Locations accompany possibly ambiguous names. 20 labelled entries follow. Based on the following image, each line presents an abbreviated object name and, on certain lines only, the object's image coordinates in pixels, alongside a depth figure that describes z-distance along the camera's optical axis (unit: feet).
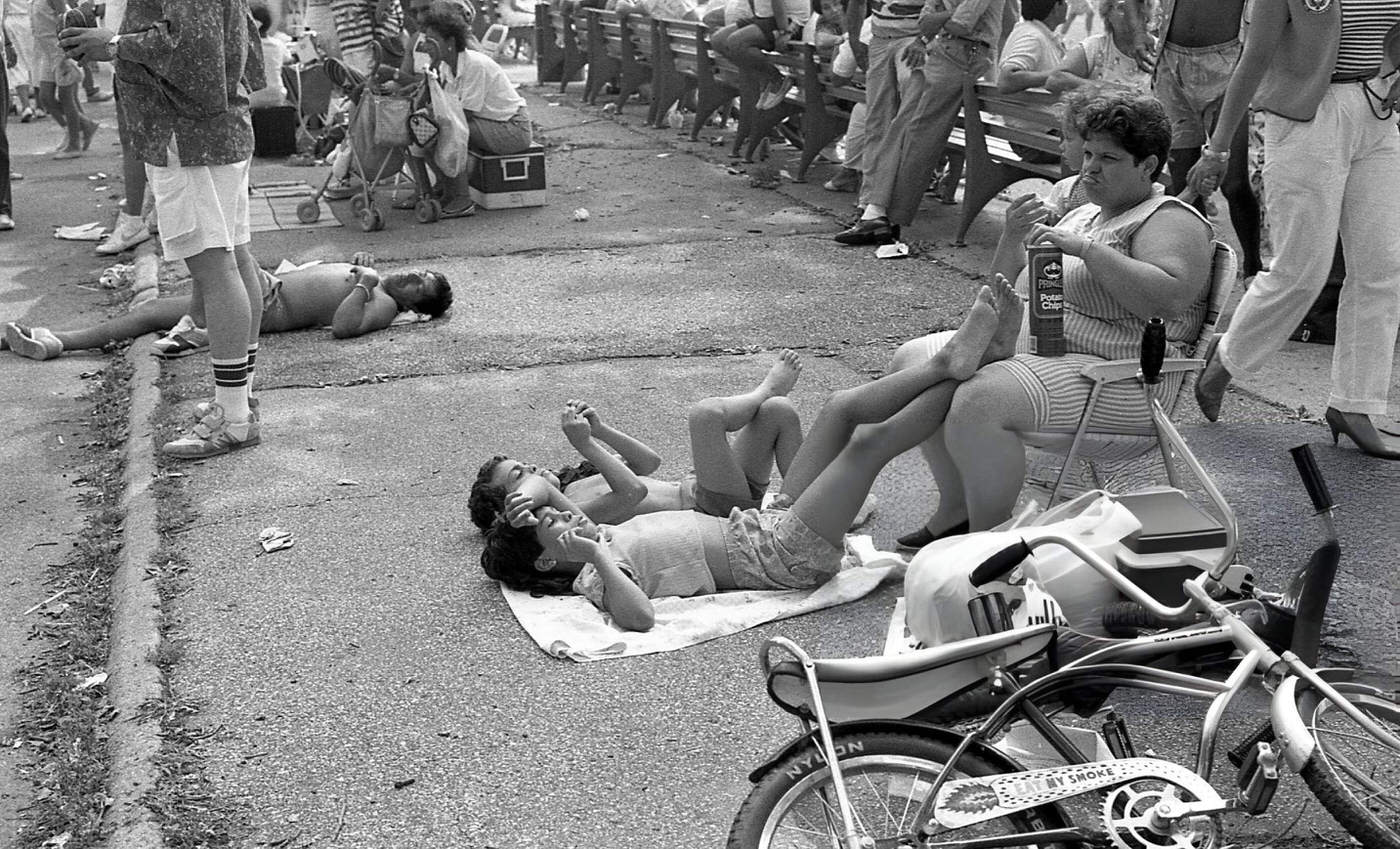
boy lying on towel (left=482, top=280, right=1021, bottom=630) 13.03
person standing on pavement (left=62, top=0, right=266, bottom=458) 16.76
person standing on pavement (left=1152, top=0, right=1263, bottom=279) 22.45
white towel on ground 12.80
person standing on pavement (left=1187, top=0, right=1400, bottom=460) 15.84
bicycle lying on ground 8.00
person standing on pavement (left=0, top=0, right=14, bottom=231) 31.42
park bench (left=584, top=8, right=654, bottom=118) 50.39
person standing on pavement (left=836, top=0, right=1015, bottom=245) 27.63
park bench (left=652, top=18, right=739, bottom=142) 42.09
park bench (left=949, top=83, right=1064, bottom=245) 25.67
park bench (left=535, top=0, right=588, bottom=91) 59.31
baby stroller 30.94
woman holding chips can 13.03
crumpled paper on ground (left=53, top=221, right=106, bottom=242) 31.86
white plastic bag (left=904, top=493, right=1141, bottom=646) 9.93
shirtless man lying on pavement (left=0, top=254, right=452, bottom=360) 22.80
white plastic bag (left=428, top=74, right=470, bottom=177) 31.22
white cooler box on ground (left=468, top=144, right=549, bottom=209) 33.22
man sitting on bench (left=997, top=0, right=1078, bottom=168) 26.43
